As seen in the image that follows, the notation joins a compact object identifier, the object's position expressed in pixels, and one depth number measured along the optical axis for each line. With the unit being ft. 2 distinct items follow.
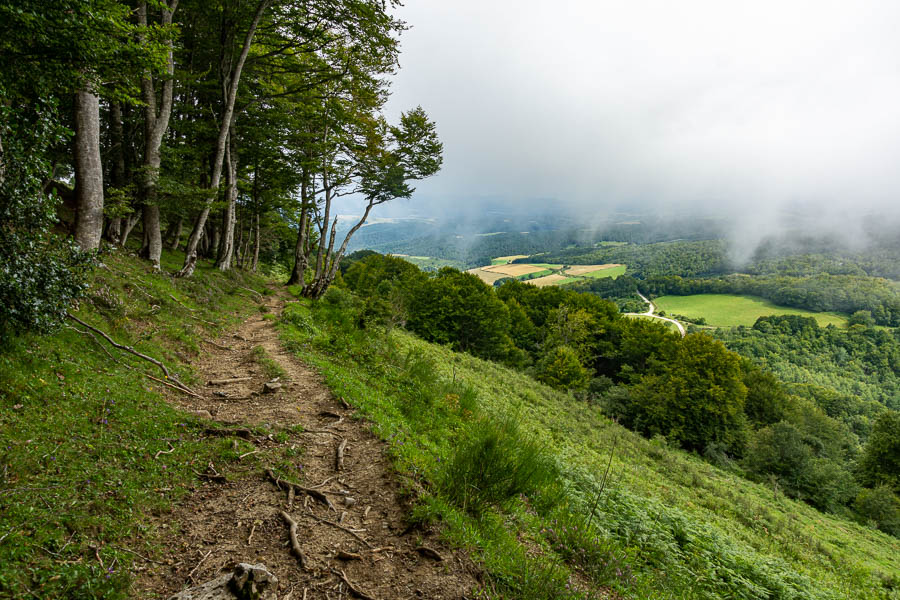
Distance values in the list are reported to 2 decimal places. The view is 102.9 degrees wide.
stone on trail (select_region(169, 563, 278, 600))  8.75
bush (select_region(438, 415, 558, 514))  15.23
